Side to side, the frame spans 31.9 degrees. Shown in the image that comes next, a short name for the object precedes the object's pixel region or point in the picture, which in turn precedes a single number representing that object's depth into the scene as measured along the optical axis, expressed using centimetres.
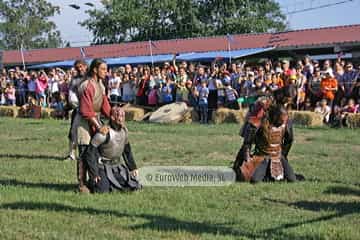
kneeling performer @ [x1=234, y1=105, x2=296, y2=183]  818
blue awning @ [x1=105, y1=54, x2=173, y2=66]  2881
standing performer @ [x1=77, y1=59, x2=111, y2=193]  746
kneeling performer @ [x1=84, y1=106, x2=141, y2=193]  746
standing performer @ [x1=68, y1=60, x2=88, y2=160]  898
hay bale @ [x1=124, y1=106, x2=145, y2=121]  1947
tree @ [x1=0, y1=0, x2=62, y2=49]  7475
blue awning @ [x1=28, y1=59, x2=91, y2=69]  3341
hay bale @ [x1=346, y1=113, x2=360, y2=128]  1513
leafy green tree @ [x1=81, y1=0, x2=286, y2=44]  5016
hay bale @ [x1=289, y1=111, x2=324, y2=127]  1584
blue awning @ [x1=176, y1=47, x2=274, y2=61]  2568
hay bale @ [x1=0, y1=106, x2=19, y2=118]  2339
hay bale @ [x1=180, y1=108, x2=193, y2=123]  1816
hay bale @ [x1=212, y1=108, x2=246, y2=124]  1719
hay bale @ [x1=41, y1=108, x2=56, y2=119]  2168
